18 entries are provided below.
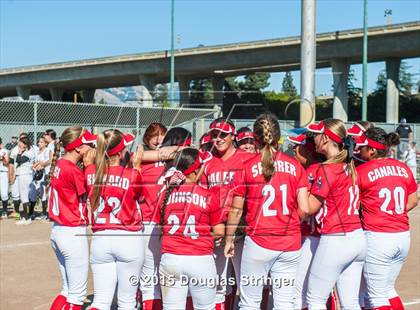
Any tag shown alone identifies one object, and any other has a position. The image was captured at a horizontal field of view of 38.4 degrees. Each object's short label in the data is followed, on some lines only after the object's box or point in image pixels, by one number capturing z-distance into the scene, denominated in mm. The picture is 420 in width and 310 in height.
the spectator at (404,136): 24200
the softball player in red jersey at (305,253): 6137
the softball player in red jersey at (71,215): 5922
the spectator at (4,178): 15383
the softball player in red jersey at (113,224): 5602
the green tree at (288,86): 56072
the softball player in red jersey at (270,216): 5520
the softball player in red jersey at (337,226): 5582
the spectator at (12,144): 16722
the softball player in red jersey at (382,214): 5945
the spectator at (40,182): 14969
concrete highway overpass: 45031
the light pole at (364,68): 32719
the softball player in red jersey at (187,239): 5301
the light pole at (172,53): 41228
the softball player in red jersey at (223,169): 6094
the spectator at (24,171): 14945
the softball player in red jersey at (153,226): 6203
